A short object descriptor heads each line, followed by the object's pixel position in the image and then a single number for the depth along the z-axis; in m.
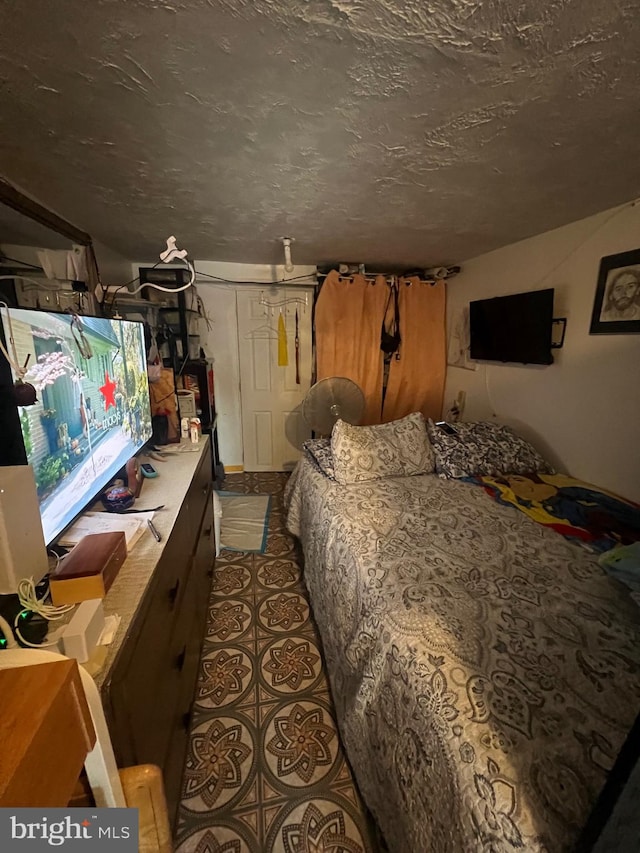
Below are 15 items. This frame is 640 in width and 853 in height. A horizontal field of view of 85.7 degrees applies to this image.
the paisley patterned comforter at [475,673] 0.65
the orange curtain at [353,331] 3.16
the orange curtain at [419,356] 3.26
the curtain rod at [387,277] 3.18
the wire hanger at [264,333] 3.38
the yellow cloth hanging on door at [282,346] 3.35
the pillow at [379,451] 2.05
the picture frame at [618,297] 1.72
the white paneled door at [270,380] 3.34
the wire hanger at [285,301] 3.33
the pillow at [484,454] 2.12
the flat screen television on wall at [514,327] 2.17
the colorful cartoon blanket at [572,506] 1.47
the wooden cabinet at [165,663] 0.70
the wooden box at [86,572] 0.74
